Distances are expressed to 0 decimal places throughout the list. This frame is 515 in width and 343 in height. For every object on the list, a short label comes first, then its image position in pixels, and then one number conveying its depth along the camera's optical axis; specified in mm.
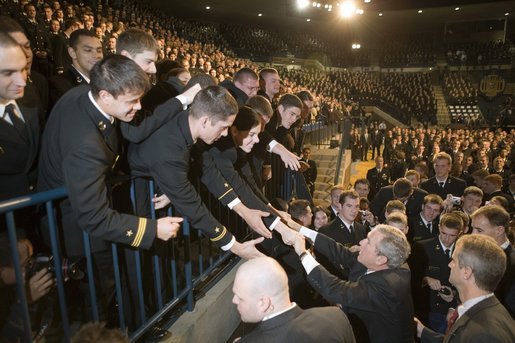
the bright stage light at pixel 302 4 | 23047
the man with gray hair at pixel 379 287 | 3053
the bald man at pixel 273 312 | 2090
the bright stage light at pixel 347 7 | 22498
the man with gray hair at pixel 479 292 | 2581
